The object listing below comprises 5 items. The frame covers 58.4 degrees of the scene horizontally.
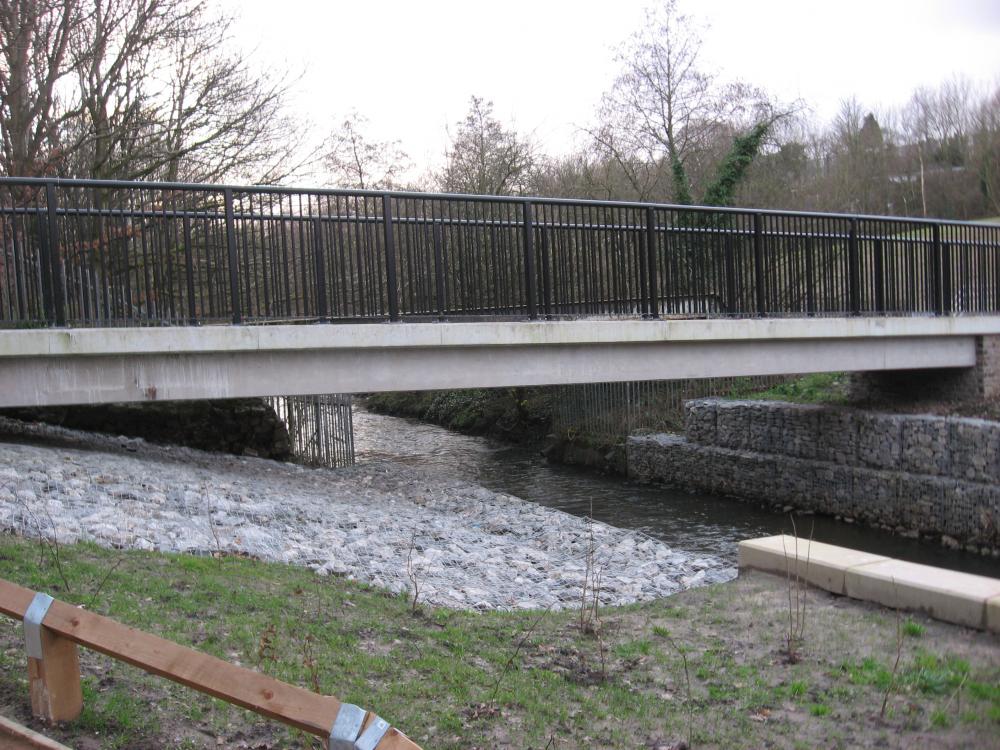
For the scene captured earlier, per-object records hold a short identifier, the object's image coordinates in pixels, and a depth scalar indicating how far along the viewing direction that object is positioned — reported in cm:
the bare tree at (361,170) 3133
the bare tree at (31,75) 1627
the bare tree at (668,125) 2775
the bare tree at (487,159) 2920
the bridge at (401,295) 1016
